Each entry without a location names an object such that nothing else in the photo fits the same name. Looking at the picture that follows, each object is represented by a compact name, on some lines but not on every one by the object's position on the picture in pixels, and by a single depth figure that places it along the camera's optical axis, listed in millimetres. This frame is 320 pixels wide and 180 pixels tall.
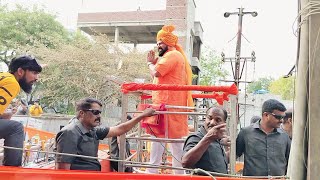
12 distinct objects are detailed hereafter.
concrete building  25016
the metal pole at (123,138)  2900
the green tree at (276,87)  48000
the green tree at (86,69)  19453
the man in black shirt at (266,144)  2947
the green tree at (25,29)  23453
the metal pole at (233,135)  2525
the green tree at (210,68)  31812
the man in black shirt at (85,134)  2615
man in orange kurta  3377
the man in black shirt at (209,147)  2340
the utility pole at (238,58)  10320
